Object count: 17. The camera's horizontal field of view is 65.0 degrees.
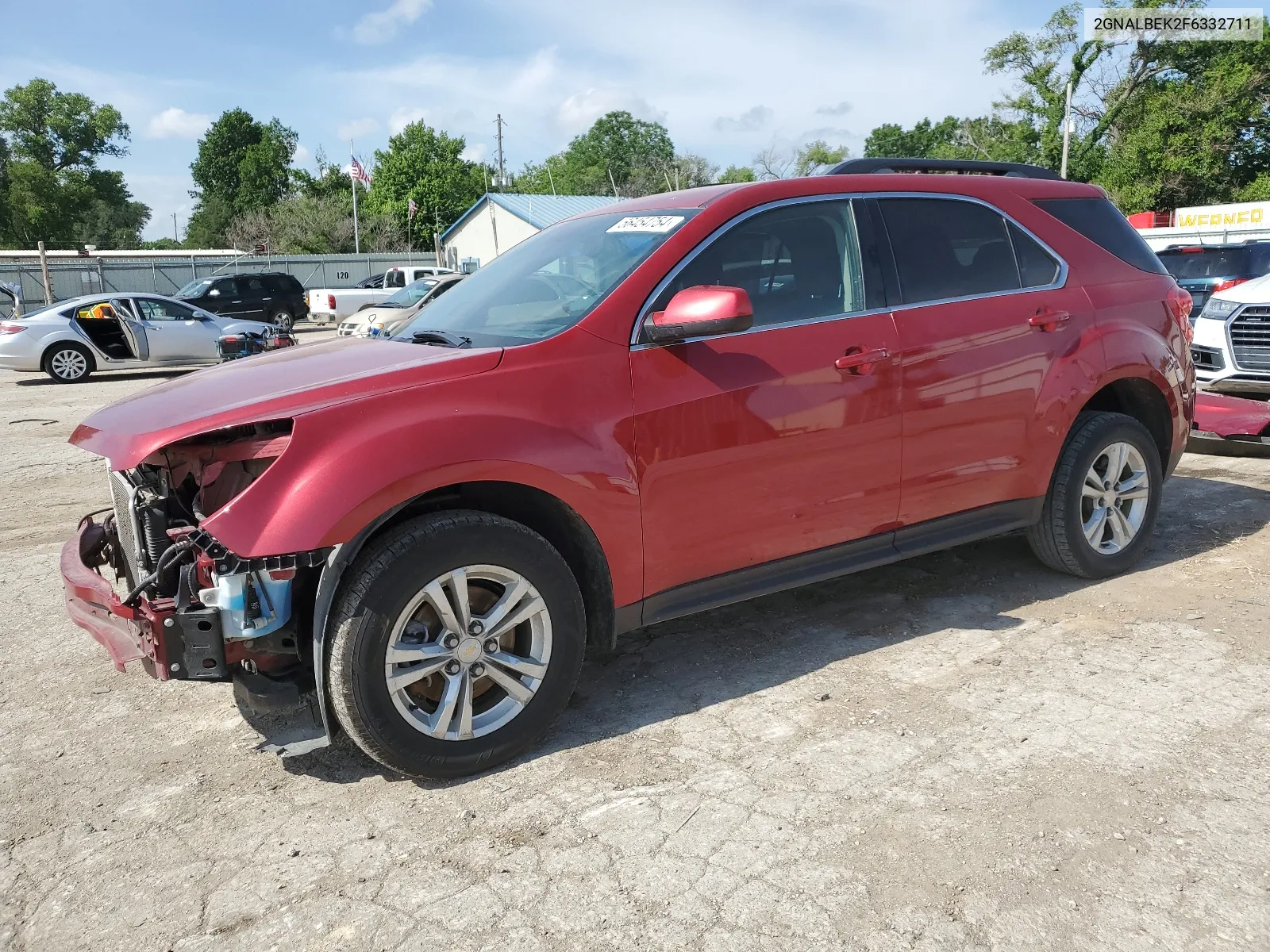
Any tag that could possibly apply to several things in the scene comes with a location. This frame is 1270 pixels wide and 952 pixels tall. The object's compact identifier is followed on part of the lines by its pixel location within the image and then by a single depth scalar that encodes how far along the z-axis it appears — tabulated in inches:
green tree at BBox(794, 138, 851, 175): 3472.0
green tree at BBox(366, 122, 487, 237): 2714.1
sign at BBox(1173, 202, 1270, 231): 1053.8
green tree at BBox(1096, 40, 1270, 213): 1590.8
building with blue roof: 1991.9
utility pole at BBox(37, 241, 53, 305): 1075.3
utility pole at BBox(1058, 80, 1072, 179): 1454.2
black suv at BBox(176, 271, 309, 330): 986.1
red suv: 115.0
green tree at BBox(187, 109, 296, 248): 3324.3
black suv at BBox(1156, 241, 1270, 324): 501.7
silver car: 615.5
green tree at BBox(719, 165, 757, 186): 2709.9
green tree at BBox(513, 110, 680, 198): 3016.7
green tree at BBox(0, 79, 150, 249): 2647.6
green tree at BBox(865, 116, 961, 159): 3715.6
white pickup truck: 1075.9
